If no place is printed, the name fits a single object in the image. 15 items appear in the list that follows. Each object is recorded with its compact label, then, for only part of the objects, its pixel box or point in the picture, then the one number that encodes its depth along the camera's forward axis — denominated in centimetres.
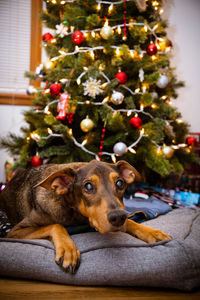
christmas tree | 297
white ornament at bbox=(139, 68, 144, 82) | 304
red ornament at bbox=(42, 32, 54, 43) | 351
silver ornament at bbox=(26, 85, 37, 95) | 351
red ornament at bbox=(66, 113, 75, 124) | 302
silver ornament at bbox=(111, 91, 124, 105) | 286
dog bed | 140
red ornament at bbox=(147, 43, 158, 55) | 314
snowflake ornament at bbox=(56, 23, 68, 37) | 323
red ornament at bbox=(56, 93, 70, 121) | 294
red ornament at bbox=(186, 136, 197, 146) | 362
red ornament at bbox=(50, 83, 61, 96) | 300
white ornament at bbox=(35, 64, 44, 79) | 342
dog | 144
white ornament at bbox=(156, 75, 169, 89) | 331
